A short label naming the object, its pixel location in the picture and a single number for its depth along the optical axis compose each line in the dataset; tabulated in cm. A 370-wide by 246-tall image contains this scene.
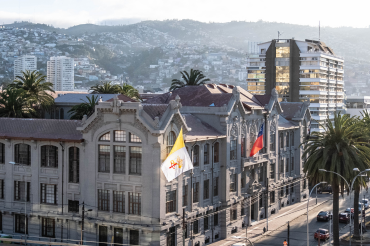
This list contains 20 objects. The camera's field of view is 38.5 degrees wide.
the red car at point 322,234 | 6988
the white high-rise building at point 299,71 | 18388
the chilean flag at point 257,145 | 7531
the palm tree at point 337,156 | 6094
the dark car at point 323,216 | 8188
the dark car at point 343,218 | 8194
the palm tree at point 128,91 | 11167
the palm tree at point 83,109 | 8050
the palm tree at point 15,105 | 7356
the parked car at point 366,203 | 9181
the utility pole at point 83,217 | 5831
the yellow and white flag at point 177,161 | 5584
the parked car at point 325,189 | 10844
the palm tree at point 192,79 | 11431
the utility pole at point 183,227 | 5552
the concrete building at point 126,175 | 5653
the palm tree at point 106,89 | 10956
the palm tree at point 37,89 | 8850
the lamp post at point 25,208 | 6065
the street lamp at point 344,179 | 5602
